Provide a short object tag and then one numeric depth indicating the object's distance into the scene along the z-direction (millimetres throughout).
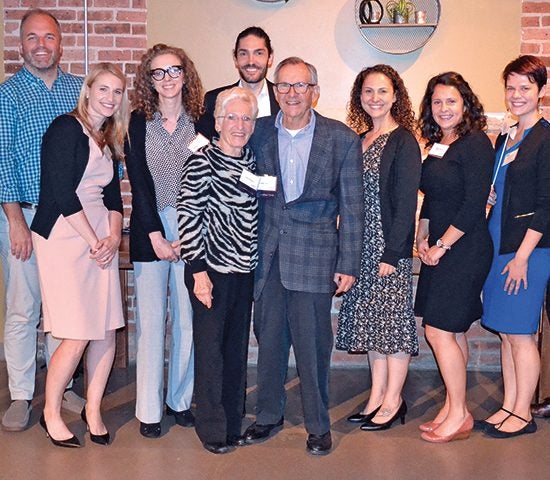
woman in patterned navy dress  3471
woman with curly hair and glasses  3420
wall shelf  4566
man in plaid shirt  3701
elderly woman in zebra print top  3207
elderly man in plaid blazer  3277
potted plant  4523
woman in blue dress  3451
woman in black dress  3412
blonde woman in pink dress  3281
